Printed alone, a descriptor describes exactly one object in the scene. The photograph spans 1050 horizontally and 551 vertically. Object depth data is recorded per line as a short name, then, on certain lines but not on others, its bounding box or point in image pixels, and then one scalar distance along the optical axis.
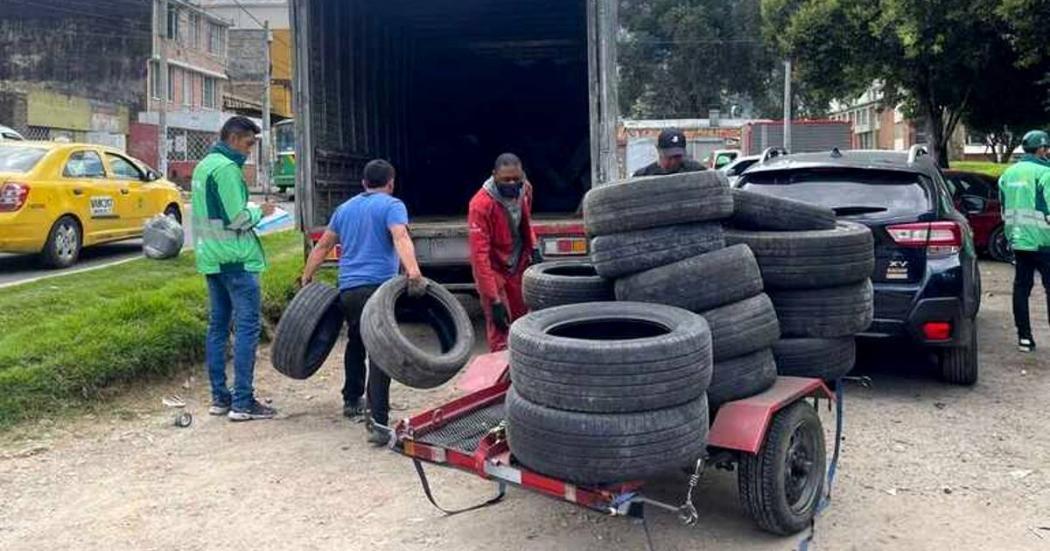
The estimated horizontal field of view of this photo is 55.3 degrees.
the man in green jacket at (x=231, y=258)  6.14
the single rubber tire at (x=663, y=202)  4.36
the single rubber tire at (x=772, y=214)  4.83
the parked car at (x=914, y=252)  6.59
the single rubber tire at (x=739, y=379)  4.23
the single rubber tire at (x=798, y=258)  4.71
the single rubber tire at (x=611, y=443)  3.61
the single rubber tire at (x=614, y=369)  3.61
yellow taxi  11.12
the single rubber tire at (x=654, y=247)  4.38
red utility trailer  3.81
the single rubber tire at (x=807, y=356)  4.76
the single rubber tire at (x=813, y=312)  4.76
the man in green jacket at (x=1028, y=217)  7.98
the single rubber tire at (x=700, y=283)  4.29
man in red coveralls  6.58
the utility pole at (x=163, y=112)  33.02
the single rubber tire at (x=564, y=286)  4.70
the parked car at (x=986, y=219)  14.87
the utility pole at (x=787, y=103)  30.39
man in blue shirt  6.02
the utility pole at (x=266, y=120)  33.75
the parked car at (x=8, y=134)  17.72
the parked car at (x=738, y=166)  15.59
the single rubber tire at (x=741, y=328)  4.23
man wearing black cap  6.17
